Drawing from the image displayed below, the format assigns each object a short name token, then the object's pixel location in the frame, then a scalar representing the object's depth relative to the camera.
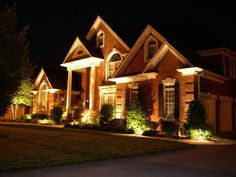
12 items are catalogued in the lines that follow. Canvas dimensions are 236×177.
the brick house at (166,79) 21.59
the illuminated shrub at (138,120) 22.03
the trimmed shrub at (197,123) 18.69
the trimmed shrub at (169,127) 20.05
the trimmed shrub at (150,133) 20.36
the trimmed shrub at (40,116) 33.56
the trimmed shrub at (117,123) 23.86
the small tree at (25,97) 37.78
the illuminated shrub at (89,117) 27.48
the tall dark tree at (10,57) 15.38
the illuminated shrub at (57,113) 30.78
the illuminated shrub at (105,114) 25.42
